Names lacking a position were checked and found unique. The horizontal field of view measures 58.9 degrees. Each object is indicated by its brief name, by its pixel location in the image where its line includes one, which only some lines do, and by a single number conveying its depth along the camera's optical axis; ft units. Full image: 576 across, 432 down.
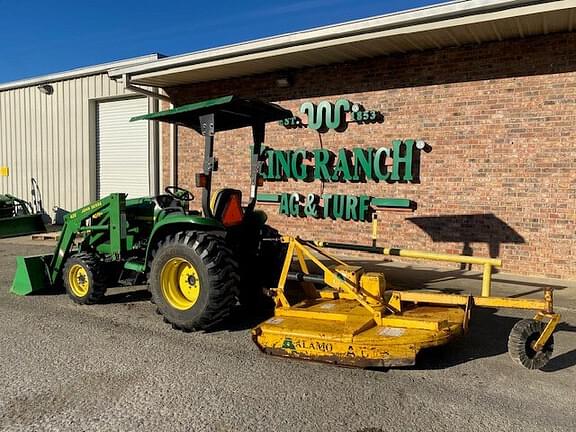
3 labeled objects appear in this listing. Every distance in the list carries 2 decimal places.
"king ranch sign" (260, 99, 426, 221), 28.09
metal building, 42.73
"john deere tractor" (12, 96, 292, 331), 15.53
